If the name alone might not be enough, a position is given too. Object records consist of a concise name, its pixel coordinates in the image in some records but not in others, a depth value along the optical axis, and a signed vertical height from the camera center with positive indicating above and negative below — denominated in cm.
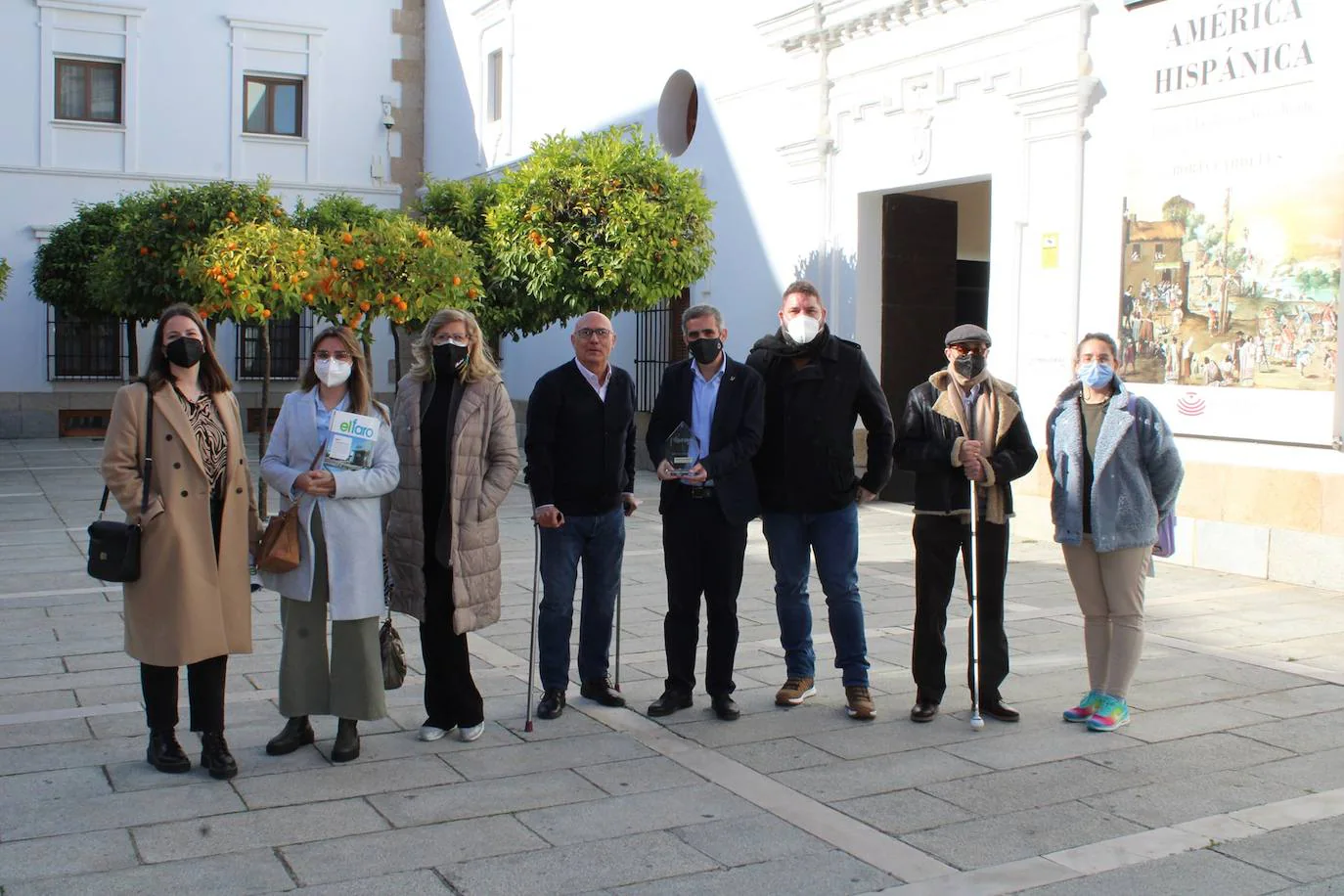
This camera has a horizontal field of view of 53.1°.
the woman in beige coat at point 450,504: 518 -50
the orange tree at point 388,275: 1104 +82
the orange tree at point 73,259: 1998 +162
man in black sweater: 566 -41
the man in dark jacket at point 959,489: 558 -43
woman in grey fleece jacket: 546 -47
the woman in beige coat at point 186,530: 475 -58
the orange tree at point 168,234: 1288 +132
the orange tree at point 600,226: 1272 +146
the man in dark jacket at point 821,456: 568 -31
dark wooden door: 1344 +97
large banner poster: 893 +121
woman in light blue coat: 497 -71
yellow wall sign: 1094 +111
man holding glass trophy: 563 -50
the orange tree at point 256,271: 1066 +79
